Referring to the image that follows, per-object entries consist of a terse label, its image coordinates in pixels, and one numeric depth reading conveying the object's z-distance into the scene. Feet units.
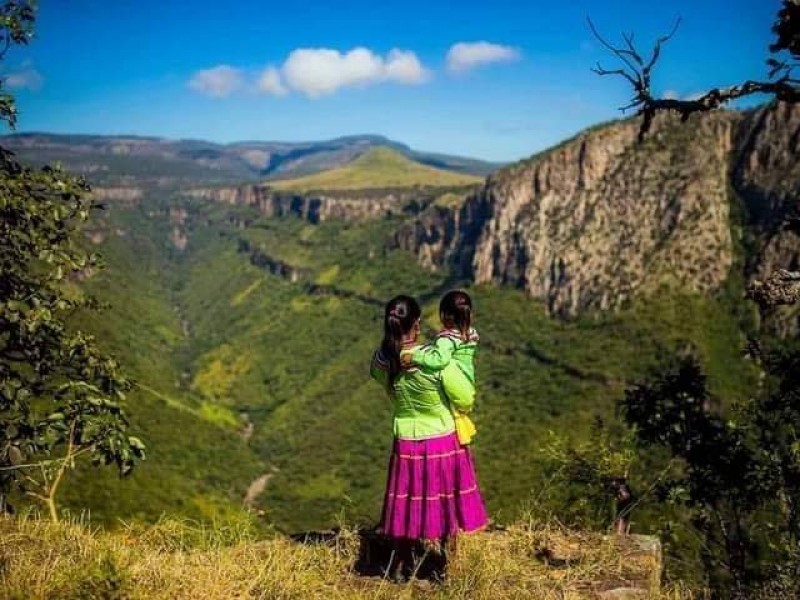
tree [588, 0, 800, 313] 22.31
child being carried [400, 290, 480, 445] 22.75
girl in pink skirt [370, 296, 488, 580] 23.32
